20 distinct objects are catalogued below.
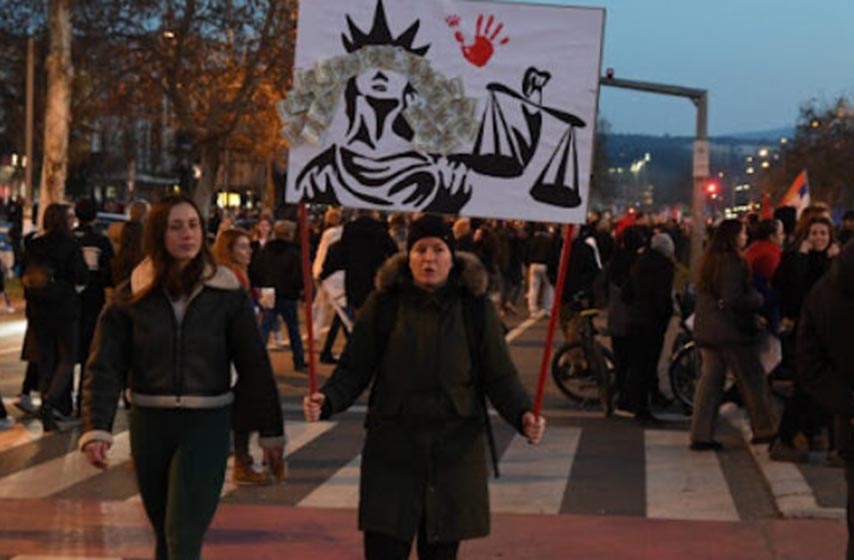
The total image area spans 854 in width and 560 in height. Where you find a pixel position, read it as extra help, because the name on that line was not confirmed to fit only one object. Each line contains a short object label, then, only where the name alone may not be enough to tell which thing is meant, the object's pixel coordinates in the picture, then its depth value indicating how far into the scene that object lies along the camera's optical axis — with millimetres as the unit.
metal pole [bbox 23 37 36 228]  35791
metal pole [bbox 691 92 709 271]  27078
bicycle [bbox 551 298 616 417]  13359
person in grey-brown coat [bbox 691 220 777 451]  10742
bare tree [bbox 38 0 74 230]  32344
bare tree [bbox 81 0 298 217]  42812
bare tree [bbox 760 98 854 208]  70375
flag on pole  22469
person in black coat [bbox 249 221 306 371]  16781
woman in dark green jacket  5418
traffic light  44906
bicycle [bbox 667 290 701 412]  13320
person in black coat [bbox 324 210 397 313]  15531
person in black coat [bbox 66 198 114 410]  12344
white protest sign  6430
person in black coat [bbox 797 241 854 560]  5910
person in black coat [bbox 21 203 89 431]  11711
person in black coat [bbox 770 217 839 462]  10367
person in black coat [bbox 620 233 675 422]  12773
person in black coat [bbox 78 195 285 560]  5562
